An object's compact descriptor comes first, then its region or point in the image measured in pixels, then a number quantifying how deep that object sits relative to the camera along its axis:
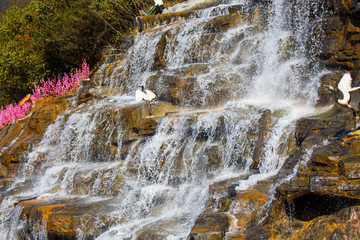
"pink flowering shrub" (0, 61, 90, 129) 17.30
